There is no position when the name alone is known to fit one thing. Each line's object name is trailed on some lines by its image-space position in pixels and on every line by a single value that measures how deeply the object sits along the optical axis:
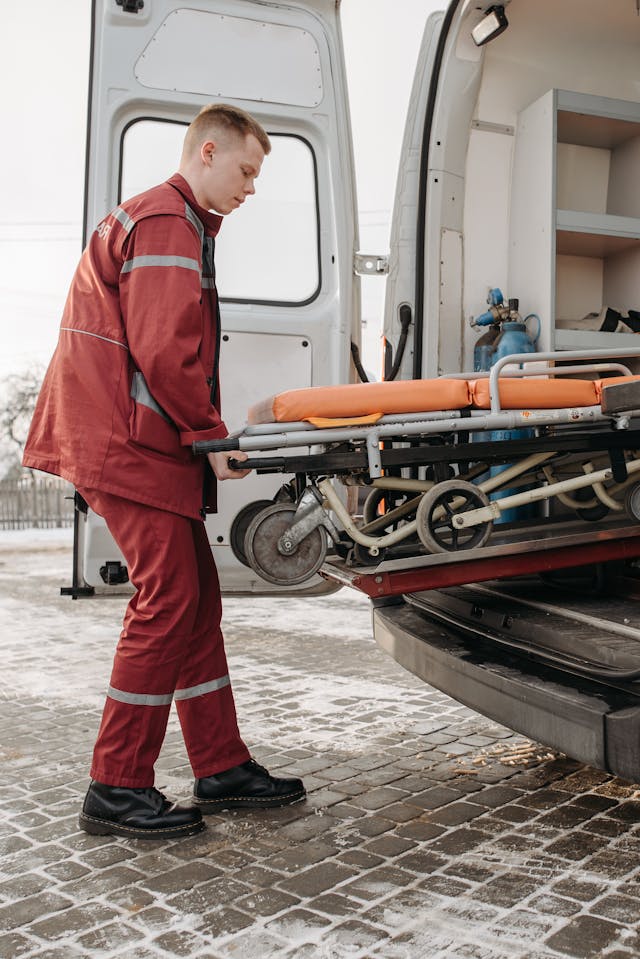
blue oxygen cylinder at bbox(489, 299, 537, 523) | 3.79
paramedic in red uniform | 2.79
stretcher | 2.67
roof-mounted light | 3.69
